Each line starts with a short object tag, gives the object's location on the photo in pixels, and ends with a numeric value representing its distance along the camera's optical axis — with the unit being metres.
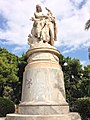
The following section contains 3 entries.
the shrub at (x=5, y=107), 6.28
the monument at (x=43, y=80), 3.65
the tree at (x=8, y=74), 11.56
